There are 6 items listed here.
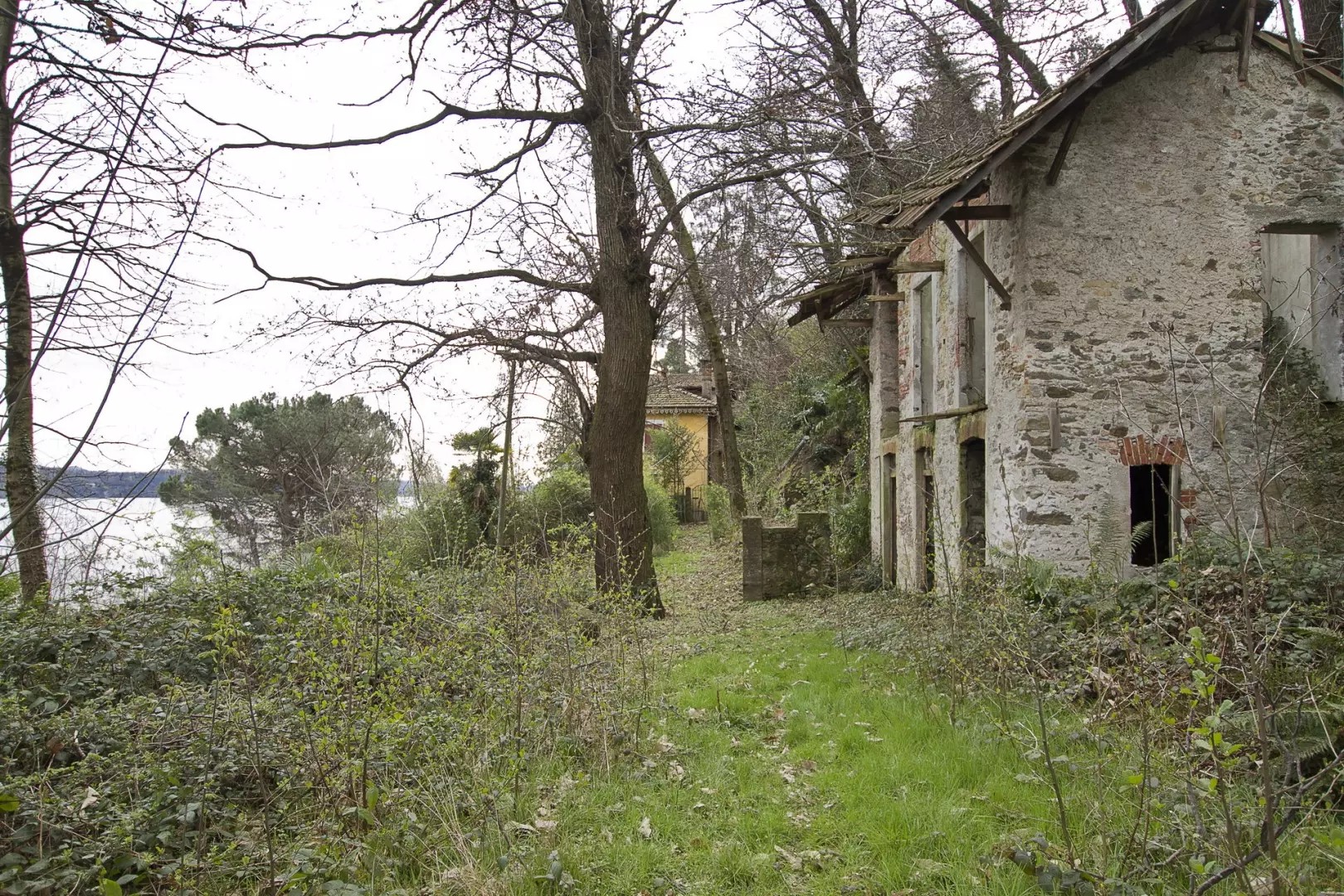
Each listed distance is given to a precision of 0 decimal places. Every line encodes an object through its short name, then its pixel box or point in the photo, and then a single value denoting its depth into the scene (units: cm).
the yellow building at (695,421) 3061
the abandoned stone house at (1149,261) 799
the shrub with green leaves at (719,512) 2041
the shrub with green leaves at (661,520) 2195
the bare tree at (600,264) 962
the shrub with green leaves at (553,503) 1634
